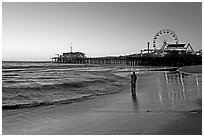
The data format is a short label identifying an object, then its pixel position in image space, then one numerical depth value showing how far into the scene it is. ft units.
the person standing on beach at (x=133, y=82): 35.81
